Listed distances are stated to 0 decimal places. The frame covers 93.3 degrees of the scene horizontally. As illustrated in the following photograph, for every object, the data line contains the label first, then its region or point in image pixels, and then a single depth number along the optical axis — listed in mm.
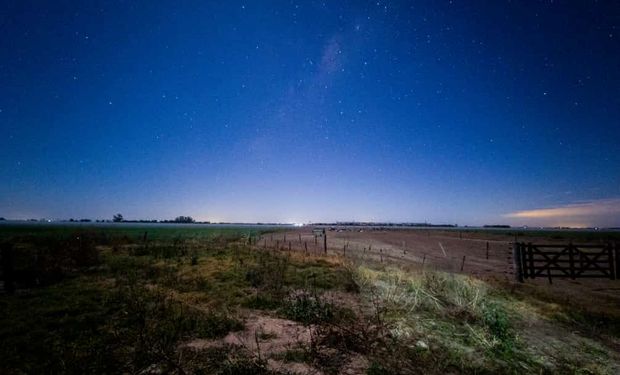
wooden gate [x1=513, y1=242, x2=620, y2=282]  17625
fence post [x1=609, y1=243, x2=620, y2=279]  18047
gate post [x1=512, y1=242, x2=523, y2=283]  17578
